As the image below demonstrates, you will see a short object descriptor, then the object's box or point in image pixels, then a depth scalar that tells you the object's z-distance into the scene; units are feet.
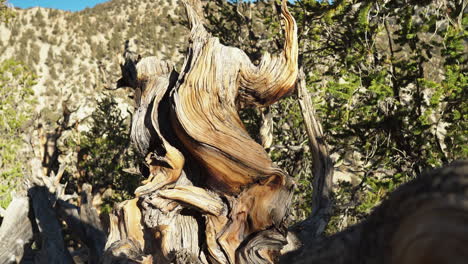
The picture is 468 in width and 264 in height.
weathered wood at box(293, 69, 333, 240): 18.02
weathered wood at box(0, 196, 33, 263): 25.99
